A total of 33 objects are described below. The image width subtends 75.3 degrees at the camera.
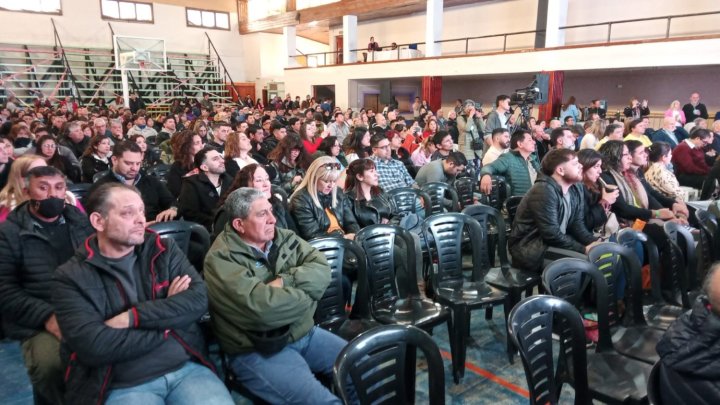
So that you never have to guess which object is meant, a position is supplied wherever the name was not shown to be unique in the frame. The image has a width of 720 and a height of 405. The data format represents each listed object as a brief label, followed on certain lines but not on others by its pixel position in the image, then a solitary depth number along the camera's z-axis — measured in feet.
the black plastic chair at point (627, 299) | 7.95
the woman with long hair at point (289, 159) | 16.05
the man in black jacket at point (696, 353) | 4.91
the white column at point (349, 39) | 55.01
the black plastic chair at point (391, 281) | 8.86
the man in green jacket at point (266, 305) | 6.24
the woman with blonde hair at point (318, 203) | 10.70
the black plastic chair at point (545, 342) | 5.94
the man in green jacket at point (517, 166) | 15.24
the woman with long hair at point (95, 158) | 15.56
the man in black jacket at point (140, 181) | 11.93
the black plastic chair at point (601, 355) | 6.46
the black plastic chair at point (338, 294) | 8.38
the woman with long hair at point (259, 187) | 9.77
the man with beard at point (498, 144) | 16.92
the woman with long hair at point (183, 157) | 14.21
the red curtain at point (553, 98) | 36.47
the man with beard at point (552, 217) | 10.30
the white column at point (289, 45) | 62.85
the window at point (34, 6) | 53.57
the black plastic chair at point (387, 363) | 5.38
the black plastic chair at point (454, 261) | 9.59
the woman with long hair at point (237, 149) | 15.18
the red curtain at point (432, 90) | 45.50
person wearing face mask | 6.42
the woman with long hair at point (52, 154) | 14.67
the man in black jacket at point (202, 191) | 11.96
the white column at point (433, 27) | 46.11
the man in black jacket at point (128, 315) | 5.53
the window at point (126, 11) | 60.70
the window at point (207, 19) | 67.56
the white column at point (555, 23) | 37.45
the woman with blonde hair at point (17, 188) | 8.47
